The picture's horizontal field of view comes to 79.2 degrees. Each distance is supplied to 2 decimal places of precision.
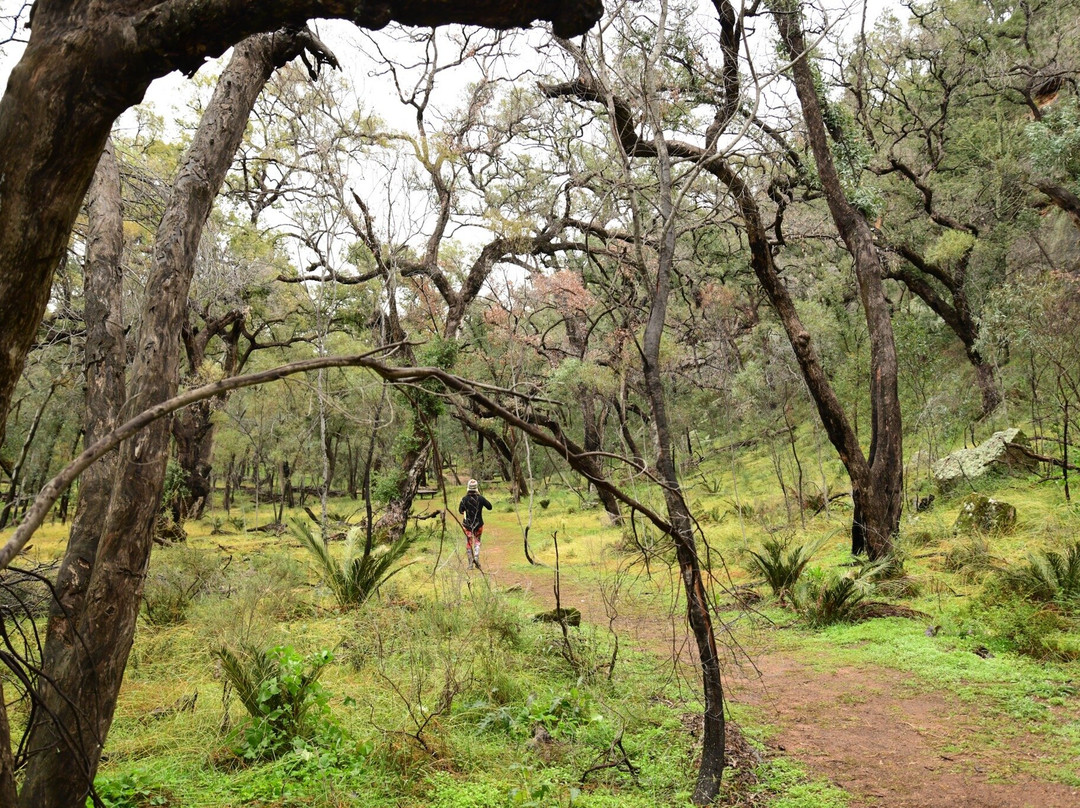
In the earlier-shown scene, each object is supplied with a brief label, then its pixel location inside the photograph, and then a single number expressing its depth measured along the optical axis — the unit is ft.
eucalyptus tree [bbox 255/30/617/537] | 40.91
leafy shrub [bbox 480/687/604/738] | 14.14
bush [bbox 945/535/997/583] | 23.55
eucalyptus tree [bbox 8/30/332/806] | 9.11
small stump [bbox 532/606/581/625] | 21.88
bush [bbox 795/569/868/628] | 22.18
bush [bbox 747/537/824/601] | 25.53
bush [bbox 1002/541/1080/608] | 19.15
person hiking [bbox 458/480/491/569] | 34.94
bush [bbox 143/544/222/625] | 23.81
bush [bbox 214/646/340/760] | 12.97
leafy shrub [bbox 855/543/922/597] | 24.21
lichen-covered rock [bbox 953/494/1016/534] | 27.96
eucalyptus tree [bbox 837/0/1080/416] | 48.60
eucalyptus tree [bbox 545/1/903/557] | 26.63
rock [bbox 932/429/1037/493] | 36.50
